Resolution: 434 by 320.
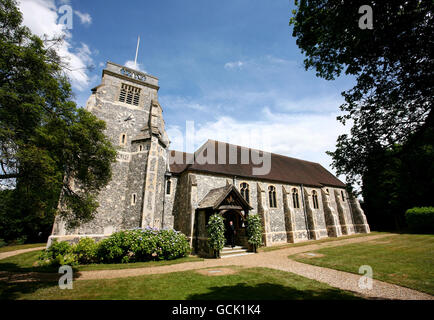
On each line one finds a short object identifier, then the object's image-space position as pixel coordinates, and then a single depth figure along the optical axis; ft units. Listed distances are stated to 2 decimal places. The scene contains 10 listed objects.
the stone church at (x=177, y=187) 45.70
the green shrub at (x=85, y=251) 33.27
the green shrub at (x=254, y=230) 45.53
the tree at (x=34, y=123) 20.06
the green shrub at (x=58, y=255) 29.86
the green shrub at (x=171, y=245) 37.14
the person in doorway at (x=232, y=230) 45.79
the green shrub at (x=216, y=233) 39.99
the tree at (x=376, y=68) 15.44
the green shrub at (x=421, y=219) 69.00
